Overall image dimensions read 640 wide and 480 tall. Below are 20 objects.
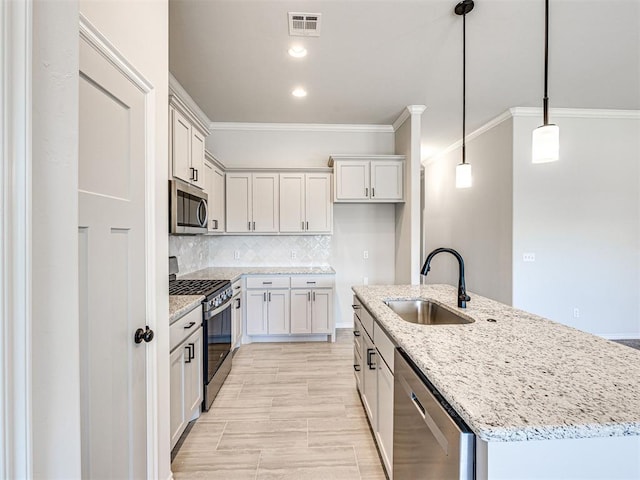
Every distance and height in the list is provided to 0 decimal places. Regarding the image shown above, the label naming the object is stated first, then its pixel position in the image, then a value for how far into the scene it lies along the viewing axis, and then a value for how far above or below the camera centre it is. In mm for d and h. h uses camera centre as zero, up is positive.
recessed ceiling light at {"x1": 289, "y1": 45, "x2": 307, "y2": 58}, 2641 +1607
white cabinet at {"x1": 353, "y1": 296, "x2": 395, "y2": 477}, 1597 -875
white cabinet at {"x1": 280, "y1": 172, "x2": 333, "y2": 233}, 4191 +465
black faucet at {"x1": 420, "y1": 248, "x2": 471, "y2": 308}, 1858 -306
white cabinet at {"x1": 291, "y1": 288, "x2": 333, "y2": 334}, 3912 -948
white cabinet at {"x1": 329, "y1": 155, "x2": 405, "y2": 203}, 4137 +762
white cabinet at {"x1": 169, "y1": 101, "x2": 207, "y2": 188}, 2479 +803
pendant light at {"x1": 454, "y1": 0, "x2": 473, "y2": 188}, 2182 +515
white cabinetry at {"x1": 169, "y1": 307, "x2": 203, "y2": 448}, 1831 -891
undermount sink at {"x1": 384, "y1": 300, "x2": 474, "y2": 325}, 2139 -528
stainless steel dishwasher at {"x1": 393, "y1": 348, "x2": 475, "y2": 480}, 841 -648
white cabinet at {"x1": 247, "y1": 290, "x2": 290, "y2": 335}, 3879 -955
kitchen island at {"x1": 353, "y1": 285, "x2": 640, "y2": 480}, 761 -451
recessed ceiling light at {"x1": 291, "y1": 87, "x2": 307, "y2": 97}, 3396 +1609
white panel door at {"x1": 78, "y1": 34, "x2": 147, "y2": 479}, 1074 -137
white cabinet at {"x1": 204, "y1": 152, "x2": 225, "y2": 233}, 3592 +497
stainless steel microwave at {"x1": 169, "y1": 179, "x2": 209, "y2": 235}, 2324 +217
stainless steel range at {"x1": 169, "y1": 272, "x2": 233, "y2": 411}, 2369 -776
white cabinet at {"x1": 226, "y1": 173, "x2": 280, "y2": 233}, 4164 +449
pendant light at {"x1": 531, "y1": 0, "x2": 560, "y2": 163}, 1636 +515
